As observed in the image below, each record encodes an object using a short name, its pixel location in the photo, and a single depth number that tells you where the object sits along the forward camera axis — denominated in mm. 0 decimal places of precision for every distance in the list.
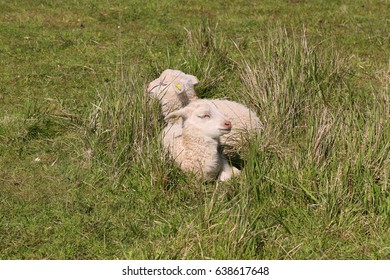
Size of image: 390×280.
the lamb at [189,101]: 10595
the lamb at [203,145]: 9924
